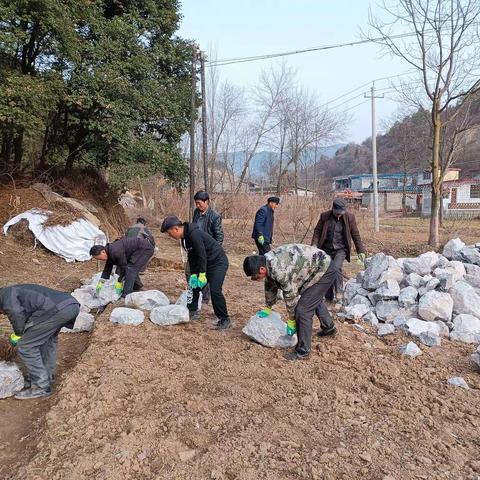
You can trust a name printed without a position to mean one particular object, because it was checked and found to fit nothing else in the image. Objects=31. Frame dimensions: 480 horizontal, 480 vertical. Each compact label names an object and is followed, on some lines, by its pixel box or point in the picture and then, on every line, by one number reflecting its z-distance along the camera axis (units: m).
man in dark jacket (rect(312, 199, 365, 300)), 5.49
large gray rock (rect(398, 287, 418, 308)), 5.44
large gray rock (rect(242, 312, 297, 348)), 4.40
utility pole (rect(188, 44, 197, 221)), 13.20
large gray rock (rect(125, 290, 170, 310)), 5.44
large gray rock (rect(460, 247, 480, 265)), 6.97
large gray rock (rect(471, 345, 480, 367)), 4.01
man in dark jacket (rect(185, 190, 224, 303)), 5.78
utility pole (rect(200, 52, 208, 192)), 13.92
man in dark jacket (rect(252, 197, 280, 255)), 7.00
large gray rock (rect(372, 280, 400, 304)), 5.61
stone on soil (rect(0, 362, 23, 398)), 3.64
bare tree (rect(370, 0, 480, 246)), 10.66
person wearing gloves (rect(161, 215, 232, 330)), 4.48
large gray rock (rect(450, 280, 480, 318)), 5.26
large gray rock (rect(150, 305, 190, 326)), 5.05
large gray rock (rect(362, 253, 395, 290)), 6.04
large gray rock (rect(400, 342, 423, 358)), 4.32
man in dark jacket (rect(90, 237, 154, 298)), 5.27
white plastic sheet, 8.95
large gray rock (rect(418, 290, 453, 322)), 5.14
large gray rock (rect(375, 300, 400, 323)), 5.38
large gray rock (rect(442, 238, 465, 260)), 7.23
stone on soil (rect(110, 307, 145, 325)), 5.00
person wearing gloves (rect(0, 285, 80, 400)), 3.38
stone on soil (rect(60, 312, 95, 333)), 5.23
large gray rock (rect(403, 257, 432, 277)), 6.25
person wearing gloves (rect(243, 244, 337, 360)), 3.74
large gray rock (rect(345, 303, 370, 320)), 5.50
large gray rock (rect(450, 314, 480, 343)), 4.83
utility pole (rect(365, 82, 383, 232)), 18.00
